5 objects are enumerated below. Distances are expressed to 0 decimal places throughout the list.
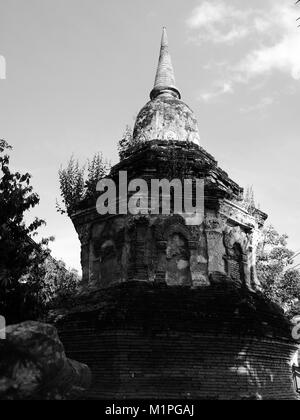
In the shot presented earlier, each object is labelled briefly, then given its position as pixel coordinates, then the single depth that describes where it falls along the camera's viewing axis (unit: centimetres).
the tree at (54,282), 1128
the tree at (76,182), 1600
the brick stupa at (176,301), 1016
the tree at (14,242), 1016
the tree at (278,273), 2141
